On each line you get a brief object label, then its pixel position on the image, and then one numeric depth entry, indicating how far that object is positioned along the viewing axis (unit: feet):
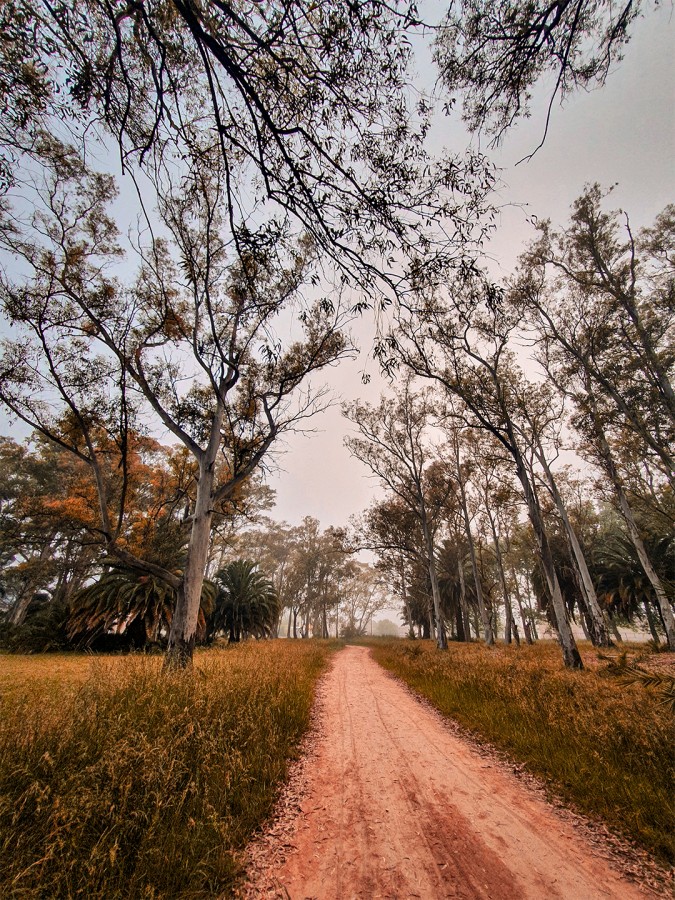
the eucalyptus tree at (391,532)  67.97
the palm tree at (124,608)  39.01
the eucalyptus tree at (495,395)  31.68
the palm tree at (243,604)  63.36
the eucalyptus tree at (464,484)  58.39
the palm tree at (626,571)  63.52
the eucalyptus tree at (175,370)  23.26
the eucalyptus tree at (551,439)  44.93
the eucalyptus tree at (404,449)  59.72
